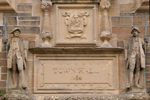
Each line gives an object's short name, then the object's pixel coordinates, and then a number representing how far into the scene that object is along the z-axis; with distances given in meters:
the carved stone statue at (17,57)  12.25
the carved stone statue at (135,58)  12.25
